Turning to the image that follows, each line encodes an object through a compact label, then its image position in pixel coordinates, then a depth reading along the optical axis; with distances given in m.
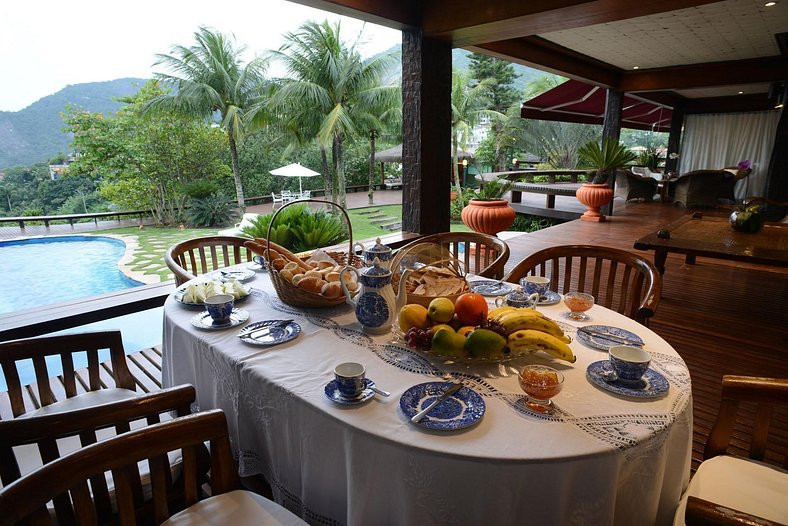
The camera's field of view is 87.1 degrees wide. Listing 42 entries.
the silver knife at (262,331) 1.27
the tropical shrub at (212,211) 16.48
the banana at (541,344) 1.06
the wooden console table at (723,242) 2.28
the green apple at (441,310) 1.15
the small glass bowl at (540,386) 0.87
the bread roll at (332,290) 1.45
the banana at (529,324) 1.12
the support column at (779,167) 5.45
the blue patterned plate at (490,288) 1.61
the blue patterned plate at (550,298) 1.52
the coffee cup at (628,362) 0.95
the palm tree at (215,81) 15.06
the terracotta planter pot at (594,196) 6.52
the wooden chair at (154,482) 0.67
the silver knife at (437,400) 0.85
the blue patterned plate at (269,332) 1.24
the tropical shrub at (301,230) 4.61
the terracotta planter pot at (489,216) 5.01
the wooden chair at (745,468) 0.95
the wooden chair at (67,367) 1.19
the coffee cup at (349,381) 0.91
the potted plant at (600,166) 6.44
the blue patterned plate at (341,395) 0.91
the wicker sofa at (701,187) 7.36
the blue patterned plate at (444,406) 0.83
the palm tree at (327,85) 14.10
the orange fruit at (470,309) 1.15
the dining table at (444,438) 0.75
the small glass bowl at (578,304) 1.35
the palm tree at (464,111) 18.60
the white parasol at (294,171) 15.91
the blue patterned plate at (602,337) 1.18
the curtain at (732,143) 9.79
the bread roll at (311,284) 1.44
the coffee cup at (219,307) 1.34
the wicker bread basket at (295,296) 1.44
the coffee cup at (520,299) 1.36
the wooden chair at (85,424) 0.81
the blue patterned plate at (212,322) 1.34
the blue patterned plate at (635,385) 0.93
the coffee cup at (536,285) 1.52
